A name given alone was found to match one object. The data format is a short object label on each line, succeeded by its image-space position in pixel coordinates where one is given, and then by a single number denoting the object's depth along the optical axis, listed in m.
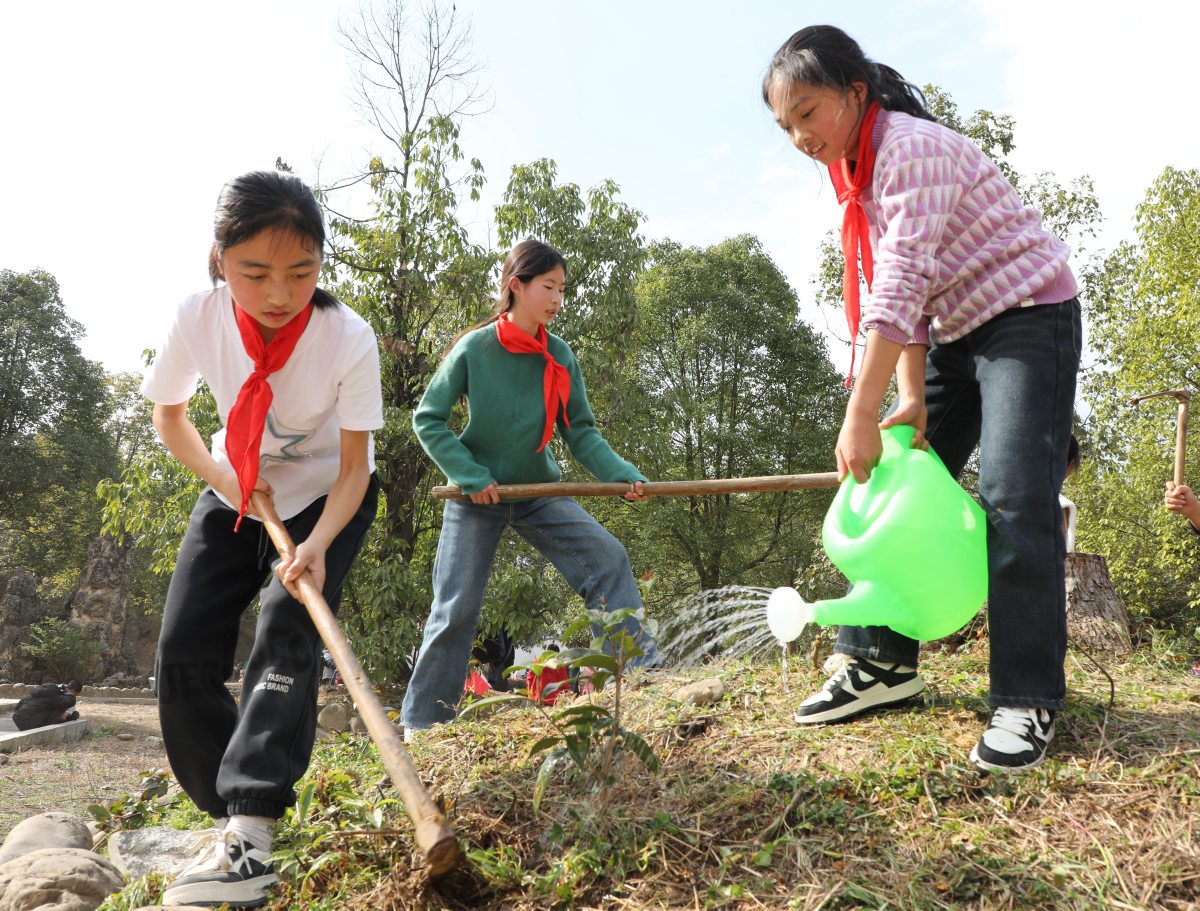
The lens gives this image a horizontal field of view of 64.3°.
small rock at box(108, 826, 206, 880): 2.67
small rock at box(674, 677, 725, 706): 3.02
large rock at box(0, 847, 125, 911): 2.58
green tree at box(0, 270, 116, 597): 27.91
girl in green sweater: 3.64
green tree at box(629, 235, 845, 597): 19.02
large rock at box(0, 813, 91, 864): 3.73
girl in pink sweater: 2.29
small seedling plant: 2.17
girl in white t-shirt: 2.32
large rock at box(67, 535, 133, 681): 25.34
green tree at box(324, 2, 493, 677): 11.61
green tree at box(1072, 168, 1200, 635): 15.91
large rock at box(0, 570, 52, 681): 22.98
